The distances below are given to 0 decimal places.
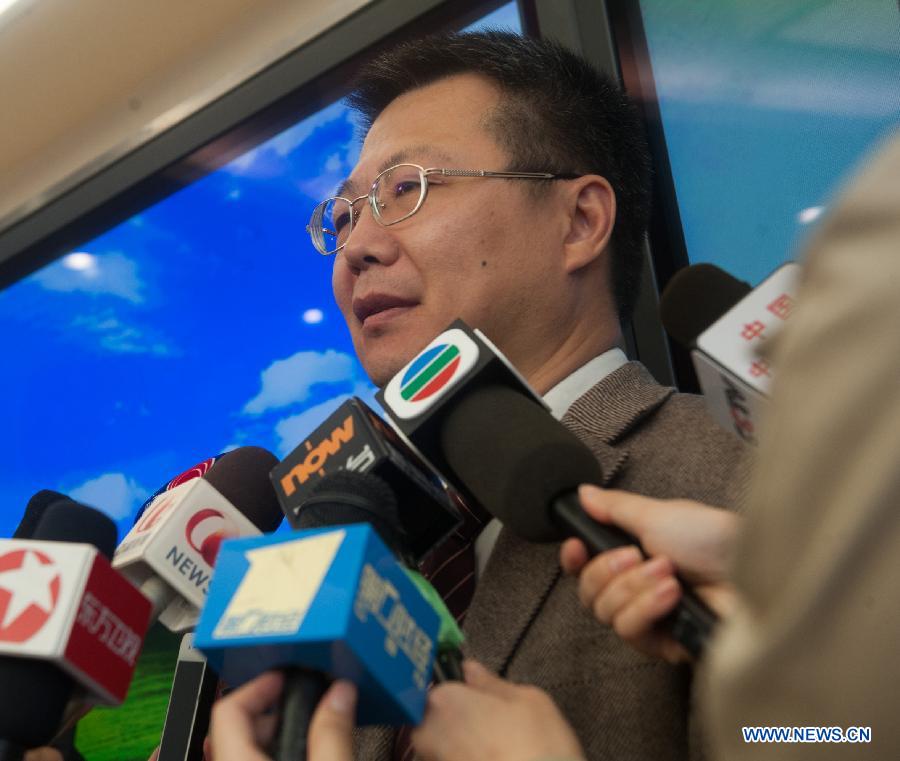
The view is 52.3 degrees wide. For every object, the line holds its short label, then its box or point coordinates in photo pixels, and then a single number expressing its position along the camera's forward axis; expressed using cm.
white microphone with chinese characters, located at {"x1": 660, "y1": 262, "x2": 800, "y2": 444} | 78
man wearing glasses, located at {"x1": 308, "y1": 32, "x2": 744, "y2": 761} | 94
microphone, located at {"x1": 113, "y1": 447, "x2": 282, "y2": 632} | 101
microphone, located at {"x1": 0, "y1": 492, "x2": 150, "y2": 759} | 76
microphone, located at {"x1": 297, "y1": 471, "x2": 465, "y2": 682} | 76
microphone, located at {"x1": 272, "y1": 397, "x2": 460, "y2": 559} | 93
